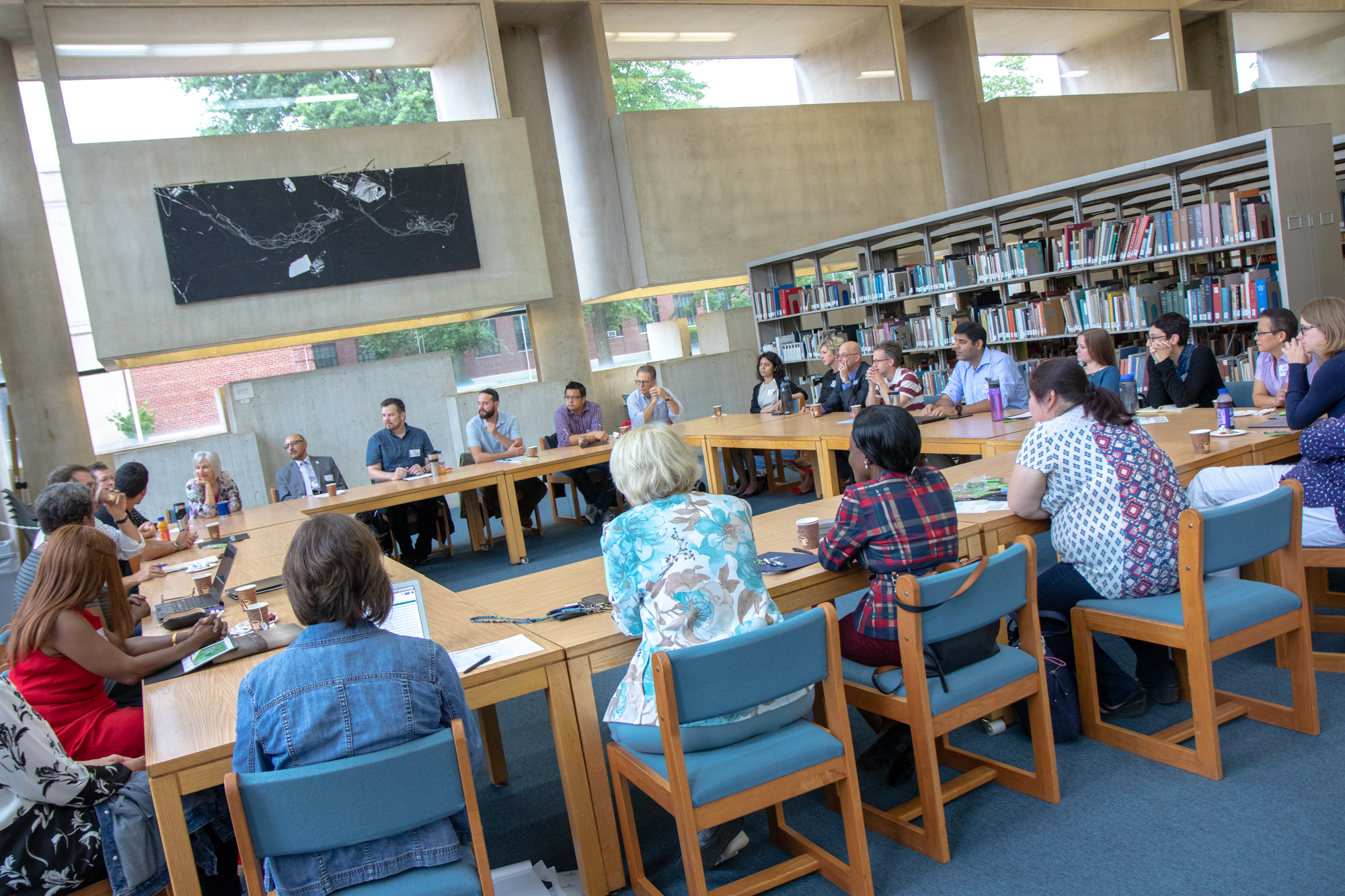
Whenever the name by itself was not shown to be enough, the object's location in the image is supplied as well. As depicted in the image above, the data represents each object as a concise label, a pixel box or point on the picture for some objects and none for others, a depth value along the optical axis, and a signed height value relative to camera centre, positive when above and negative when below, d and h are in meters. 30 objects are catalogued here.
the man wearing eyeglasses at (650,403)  7.66 -0.35
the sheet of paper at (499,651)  2.29 -0.66
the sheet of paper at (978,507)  3.11 -0.66
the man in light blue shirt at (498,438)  7.21 -0.41
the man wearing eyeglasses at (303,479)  7.03 -0.47
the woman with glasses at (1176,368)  5.09 -0.50
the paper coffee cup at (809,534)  2.86 -0.60
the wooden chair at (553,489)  7.68 -0.94
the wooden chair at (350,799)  1.57 -0.66
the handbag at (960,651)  2.28 -0.83
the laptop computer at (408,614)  2.51 -0.61
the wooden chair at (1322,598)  2.91 -1.23
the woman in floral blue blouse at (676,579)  2.13 -0.51
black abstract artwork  8.69 +1.75
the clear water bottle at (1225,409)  3.84 -0.57
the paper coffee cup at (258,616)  2.77 -0.57
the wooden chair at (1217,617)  2.41 -0.91
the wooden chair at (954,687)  2.20 -0.91
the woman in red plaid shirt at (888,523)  2.42 -0.52
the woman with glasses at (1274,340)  4.25 -0.35
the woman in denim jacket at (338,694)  1.70 -0.52
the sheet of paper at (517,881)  2.32 -1.25
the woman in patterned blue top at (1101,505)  2.62 -0.61
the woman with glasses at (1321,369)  3.23 -0.40
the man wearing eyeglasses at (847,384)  6.77 -0.40
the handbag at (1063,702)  2.75 -1.18
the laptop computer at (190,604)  3.27 -0.60
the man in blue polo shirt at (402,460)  6.99 -0.44
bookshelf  5.31 +0.24
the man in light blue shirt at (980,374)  5.67 -0.41
